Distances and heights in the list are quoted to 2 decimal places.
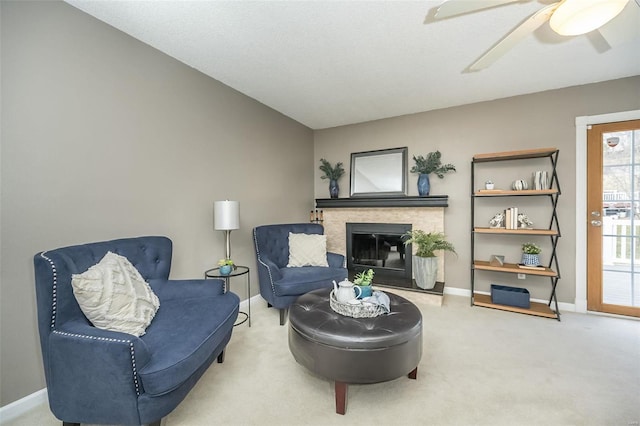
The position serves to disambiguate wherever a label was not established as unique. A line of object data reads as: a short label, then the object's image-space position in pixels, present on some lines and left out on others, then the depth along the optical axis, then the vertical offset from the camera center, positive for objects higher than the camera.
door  2.90 -0.06
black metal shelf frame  3.03 +0.21
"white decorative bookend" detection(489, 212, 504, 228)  3.39 -0.11
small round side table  2.61 -0.63
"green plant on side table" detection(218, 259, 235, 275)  2.58 -0.53
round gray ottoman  1.53 -0.81
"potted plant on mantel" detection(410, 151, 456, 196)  3.76 +0.63
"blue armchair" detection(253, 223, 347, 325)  2.77 -0.68
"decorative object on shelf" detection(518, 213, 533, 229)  3.27 -0.12
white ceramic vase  3.40 -0.77
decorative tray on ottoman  1.82 -0.68
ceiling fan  1.37 +1.11
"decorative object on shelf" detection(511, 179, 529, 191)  3.21 +0.34
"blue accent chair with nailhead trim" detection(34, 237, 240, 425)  1.26 -0.74
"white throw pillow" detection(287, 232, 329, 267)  3.36 -0.49
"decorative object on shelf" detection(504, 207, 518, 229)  3.22 -0.07
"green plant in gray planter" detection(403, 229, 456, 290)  3.40 -0.59
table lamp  2.63 -0.02
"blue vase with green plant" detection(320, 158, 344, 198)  4.53 +0.66
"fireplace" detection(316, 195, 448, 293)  3.76 -0.18
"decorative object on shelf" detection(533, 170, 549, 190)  3.11 +0.38
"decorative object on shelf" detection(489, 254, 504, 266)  3.33 -0.61
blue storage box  3.10 -1.00
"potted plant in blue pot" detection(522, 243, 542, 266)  3.12 -0.50
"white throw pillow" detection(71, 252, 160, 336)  1.44 -0.50
